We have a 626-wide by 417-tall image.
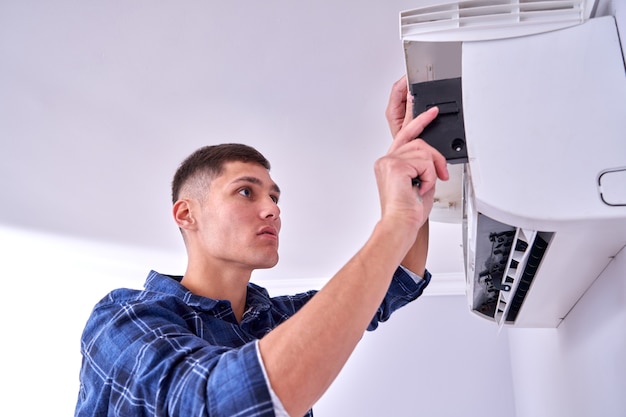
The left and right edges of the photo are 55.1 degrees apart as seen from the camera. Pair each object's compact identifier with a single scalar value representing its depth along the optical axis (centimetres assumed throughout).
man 62
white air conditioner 71
